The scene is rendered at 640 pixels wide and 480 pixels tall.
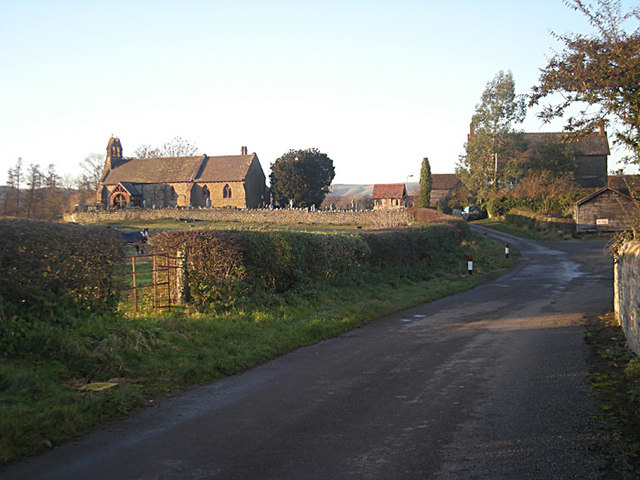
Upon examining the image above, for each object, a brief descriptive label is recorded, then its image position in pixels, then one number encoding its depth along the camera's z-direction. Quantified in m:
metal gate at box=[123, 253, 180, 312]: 12.50
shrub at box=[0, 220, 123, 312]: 8.49
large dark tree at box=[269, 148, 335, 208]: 73.56
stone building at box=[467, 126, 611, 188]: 77.00
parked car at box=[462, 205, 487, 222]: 66.56
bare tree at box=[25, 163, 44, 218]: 64.06
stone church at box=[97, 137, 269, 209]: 76.19
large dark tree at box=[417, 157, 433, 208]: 75.94
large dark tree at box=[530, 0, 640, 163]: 10.76
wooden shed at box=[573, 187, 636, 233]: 46.19
